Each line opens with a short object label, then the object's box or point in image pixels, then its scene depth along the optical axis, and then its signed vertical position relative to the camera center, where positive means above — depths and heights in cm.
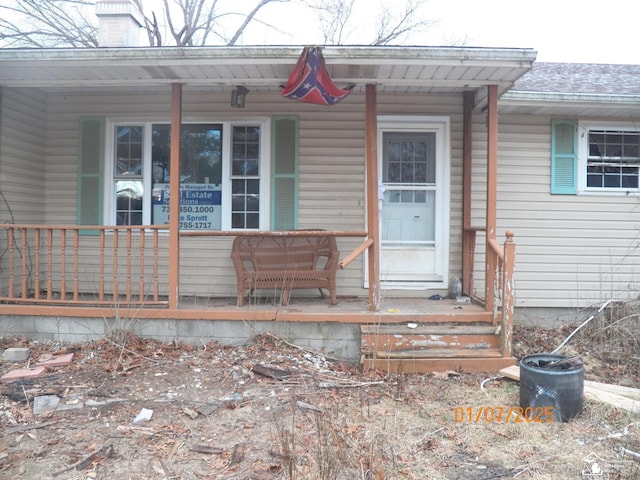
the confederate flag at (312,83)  455 +146
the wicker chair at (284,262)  553 -35
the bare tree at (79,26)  1367 +627
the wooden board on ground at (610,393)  400 -137
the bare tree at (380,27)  1734 +752
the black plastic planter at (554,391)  372 -120
